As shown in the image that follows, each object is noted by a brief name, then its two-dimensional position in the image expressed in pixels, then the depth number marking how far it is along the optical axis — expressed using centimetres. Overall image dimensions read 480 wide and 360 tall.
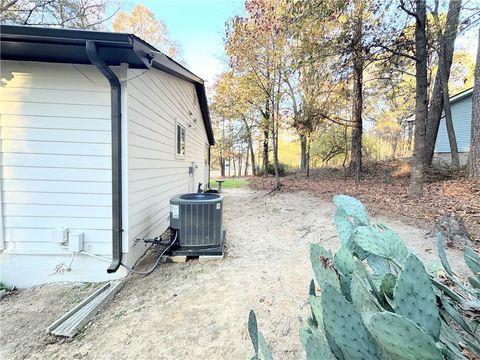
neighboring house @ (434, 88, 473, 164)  1481
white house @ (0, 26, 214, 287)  314
